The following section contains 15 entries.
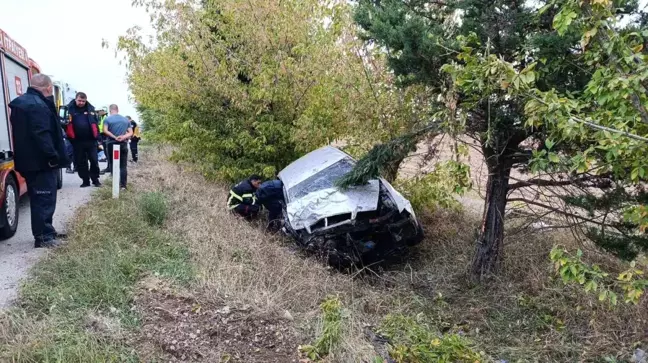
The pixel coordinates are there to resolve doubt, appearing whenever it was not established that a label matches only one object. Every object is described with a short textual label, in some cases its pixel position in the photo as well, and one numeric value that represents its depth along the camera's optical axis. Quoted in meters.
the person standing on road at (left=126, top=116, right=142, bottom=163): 15.36
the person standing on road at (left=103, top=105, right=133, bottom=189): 8.73
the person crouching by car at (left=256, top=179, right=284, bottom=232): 7.14
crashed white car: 5.99
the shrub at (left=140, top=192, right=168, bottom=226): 6.22
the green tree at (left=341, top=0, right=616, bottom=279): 4.55
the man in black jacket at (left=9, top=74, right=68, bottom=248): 4.98
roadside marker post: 7.36
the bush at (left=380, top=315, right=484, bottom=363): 3.57
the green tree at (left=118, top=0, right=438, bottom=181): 7.46
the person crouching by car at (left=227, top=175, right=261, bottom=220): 7.54
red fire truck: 5.51
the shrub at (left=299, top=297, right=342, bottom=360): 3.50
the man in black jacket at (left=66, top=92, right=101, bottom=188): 7.98
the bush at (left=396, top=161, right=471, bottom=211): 7.60
